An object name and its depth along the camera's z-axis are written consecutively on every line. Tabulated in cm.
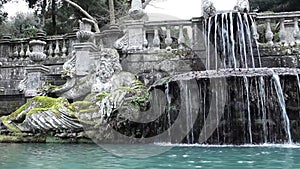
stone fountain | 696
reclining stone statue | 738
